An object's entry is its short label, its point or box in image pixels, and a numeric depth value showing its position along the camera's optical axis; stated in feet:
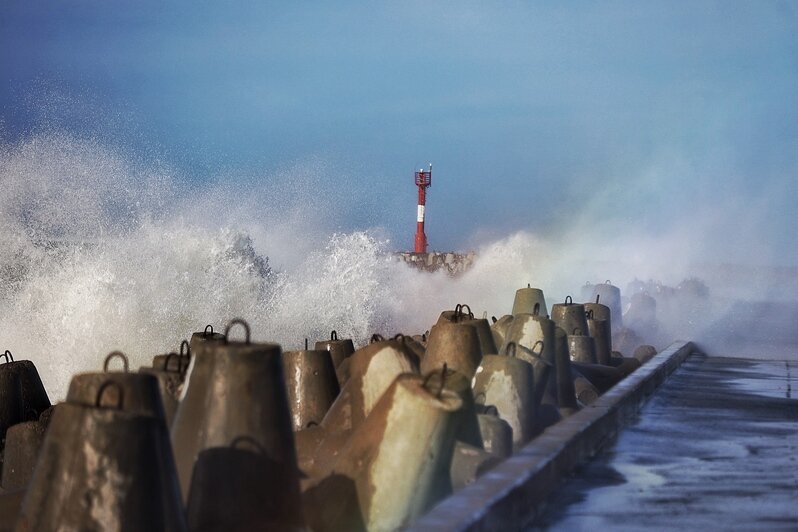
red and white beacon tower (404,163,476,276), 295.69
